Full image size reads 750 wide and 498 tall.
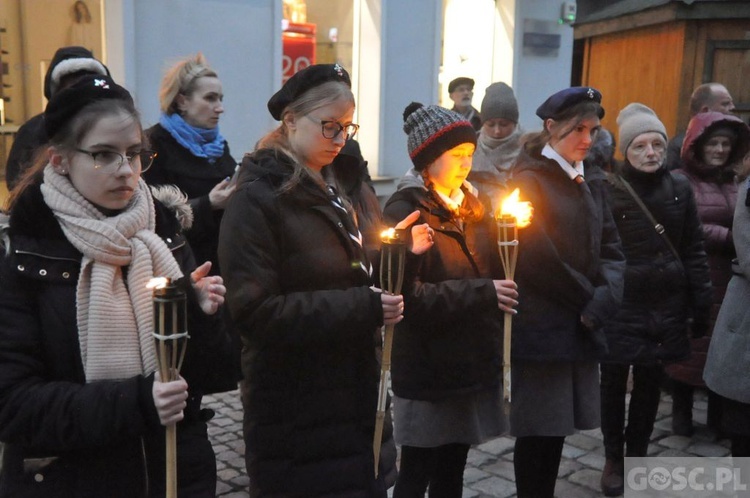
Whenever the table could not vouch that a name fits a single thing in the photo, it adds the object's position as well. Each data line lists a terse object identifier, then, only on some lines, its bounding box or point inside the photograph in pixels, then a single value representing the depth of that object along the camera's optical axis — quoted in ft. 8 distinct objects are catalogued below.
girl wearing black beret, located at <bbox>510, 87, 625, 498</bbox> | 12.30
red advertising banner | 29.48
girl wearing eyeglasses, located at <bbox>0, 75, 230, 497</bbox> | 6.84
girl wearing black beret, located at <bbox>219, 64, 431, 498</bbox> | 9.01
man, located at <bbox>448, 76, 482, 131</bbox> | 26.94
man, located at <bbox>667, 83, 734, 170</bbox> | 21.14
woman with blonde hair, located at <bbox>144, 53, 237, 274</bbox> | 14.29
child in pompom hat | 10.91
